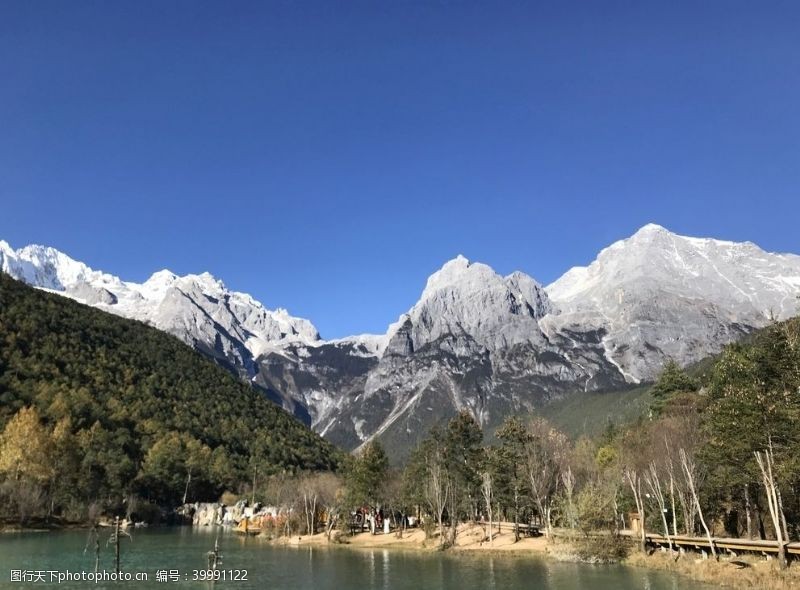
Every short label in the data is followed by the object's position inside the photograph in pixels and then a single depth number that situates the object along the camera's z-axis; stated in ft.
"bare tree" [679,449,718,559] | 173.12
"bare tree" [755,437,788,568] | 136.67
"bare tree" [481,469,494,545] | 266.16
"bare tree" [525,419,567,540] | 261.65
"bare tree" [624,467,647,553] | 202.06
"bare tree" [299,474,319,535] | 341.21
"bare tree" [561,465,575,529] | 215.78
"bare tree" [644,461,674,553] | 193.02
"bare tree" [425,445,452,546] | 281.95
